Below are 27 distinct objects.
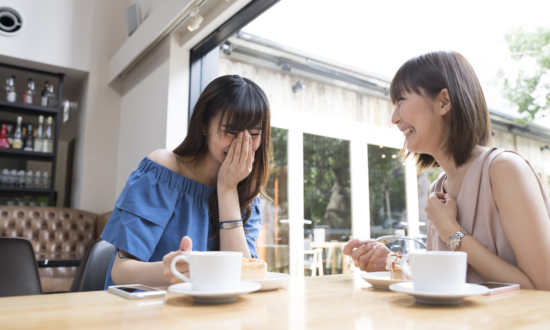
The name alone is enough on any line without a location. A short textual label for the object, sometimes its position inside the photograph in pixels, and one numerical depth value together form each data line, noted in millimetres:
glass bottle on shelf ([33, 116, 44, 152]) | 4285
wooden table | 455
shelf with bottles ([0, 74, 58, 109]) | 4168
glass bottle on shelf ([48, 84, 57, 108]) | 4398
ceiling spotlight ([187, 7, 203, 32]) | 2885
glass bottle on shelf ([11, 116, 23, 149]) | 4180
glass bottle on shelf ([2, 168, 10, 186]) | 4109
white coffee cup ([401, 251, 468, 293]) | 580
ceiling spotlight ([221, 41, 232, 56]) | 3514
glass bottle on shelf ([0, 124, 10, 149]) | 4125
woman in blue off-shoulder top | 1117
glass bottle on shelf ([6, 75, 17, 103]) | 4148
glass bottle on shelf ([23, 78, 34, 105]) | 4241
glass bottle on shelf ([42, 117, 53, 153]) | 4328
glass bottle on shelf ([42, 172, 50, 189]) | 4297
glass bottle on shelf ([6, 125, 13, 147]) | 4198
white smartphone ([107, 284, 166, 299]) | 613
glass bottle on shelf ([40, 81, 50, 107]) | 4363
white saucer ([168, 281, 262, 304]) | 559
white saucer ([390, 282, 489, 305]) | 547
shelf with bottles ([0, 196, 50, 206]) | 4078
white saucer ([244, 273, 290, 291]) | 715
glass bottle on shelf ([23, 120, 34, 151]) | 4273
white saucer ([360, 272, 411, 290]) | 740
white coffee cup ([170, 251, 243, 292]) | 592
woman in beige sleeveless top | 896
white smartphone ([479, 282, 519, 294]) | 675
